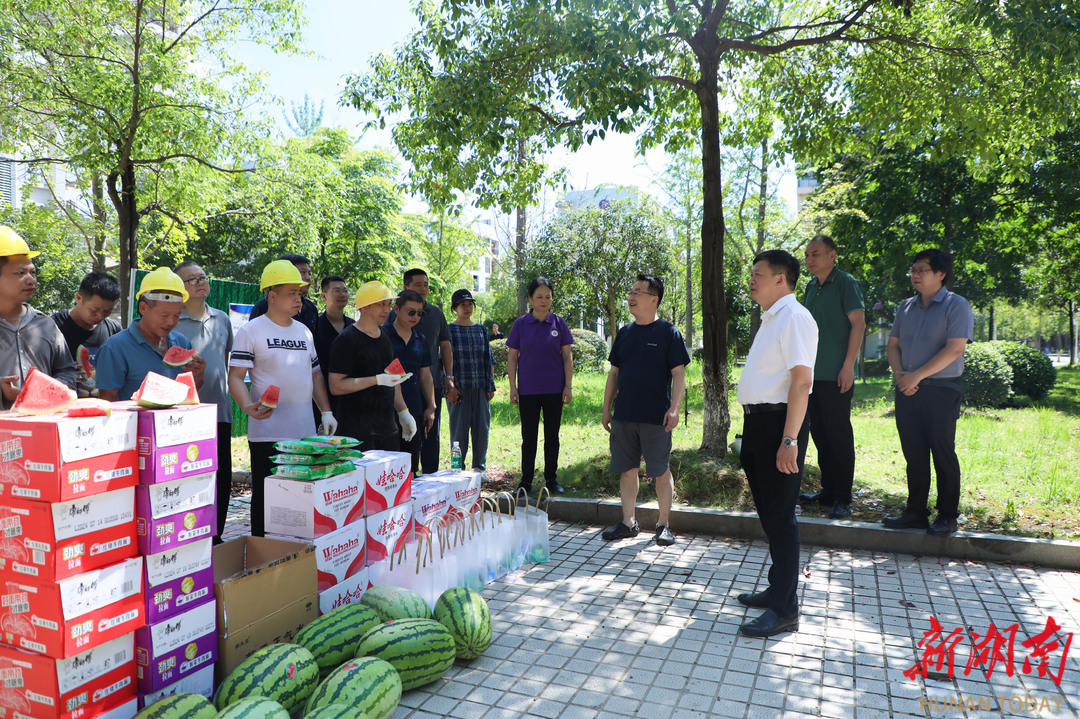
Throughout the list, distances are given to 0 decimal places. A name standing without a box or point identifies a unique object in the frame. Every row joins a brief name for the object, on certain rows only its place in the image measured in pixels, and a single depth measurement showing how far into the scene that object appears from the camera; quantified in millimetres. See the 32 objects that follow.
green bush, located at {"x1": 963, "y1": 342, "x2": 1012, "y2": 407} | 13734
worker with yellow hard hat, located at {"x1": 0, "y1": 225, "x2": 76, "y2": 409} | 3664
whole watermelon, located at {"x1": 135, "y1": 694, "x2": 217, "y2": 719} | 2760
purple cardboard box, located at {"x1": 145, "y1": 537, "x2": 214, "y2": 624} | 2977
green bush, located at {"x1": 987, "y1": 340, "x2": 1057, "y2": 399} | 15438
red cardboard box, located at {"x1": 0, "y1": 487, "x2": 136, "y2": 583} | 2598
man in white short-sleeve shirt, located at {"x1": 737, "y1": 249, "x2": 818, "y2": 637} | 4023
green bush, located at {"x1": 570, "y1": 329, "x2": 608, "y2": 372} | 23750
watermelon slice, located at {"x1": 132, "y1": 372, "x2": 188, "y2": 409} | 2998
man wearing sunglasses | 6590
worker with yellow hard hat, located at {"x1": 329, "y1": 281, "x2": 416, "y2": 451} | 5238
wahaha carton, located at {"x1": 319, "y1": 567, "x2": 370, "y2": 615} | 4095
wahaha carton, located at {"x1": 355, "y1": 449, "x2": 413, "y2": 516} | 4594
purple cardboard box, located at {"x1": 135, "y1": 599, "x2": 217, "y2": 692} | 2949
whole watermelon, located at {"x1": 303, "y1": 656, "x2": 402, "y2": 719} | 2896
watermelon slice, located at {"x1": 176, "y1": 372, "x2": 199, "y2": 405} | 3215
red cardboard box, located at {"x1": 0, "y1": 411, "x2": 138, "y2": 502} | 2578
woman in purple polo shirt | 7246
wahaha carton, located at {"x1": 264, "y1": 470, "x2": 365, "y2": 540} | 4059
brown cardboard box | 3340
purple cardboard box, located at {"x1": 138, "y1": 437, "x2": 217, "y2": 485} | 2918
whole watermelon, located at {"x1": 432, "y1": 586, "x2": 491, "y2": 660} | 3715
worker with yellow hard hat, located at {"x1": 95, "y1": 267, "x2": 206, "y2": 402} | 4145
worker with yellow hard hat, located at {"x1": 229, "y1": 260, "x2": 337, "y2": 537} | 4806
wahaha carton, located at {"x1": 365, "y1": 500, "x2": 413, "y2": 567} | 4617
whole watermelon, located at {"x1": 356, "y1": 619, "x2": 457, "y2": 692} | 3355
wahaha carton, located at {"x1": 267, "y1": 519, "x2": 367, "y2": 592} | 4090
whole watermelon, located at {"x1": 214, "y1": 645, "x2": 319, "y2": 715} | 3016
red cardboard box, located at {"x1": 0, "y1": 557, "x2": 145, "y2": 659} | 2605
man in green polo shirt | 6203
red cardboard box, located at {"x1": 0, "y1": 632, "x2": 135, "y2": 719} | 2639
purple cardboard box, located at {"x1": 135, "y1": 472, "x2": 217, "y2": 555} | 2926
